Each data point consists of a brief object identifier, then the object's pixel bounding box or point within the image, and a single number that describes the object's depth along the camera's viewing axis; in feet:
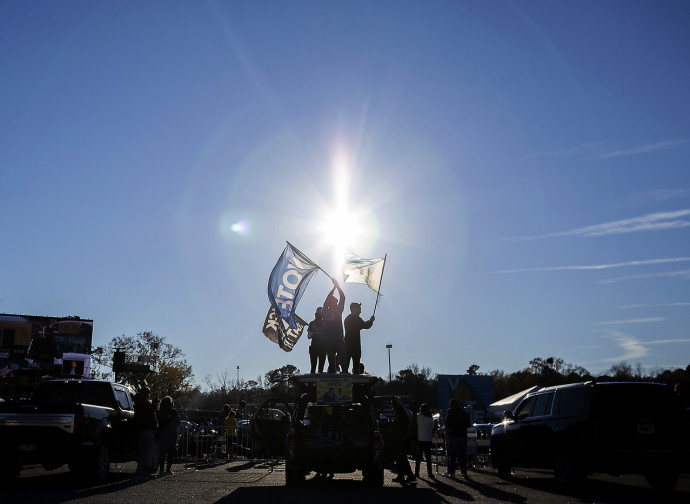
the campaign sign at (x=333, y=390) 45.55
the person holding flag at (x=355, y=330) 57.21
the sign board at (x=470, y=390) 155.33
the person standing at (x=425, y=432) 56.08
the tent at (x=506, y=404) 96.26
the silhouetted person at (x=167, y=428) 53.16
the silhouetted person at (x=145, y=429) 49.08
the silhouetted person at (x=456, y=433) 55.01
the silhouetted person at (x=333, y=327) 58.54
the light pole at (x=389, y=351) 246.27
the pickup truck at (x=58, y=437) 43.06
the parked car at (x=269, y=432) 52.65
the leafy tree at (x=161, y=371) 231.09
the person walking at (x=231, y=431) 72.44
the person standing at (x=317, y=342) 59.26
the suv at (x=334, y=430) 43.14
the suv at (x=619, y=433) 38.75
